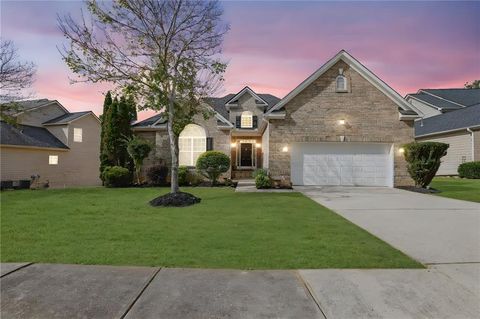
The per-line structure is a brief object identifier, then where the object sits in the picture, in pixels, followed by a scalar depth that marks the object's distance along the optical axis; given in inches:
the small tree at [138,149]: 655.8
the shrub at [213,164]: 629.0
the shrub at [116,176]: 642.2
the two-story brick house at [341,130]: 601.3
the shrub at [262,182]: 554.3
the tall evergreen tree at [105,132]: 698.2
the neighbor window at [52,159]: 815.7
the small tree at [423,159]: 526.9
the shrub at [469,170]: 757.9
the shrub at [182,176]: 652.7
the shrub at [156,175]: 655.8
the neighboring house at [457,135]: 810.2
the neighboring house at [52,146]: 716.7
